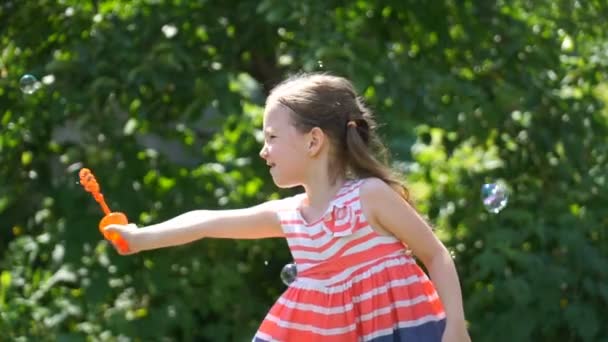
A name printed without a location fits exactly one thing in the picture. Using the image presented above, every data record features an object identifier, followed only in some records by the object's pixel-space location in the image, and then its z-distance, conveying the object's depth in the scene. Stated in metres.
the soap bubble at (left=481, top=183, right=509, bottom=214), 7.64
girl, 5.13
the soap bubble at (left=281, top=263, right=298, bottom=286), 6.48
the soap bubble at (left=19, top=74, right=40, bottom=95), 8.10
